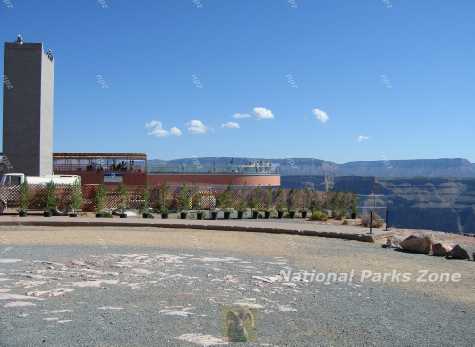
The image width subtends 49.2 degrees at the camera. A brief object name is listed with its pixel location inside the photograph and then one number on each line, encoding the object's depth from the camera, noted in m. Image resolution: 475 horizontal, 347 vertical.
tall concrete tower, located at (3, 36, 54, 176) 26.06
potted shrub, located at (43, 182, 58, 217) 22.08
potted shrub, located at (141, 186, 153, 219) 23.71
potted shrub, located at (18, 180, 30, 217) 21.75
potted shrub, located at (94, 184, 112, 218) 22.88
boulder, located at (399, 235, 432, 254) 13.32
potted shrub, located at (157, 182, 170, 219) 24.66
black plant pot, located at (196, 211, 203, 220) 21.61
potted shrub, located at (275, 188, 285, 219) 25.64
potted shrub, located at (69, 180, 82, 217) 22.58
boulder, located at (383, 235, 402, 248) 14.39
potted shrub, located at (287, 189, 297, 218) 26.06
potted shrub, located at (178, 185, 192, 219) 24.86
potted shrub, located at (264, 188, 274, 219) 26.47
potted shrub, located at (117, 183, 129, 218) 24.25
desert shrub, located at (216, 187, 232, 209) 25.58
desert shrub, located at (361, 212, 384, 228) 20.13
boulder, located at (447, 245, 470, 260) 12.40
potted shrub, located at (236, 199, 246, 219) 23.20
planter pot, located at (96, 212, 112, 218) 21.15
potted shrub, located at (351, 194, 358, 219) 24.63
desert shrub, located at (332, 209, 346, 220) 24.26
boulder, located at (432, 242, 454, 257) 12.69
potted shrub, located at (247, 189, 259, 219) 26.16
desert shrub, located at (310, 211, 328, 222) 22.55
